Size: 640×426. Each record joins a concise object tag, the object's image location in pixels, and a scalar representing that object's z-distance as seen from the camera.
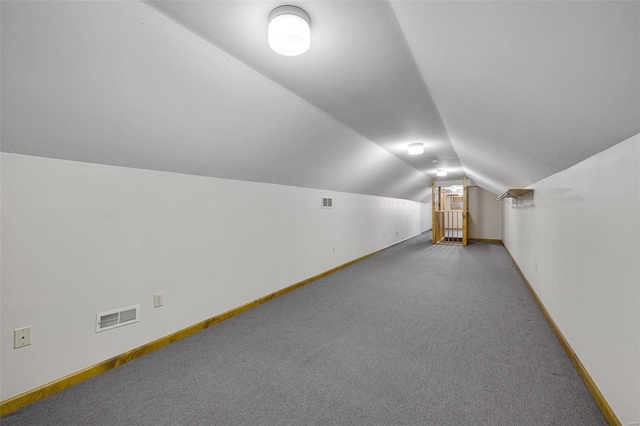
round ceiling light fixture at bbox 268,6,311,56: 1.36
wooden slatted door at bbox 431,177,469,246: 8.48
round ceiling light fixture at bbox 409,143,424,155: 4.12
